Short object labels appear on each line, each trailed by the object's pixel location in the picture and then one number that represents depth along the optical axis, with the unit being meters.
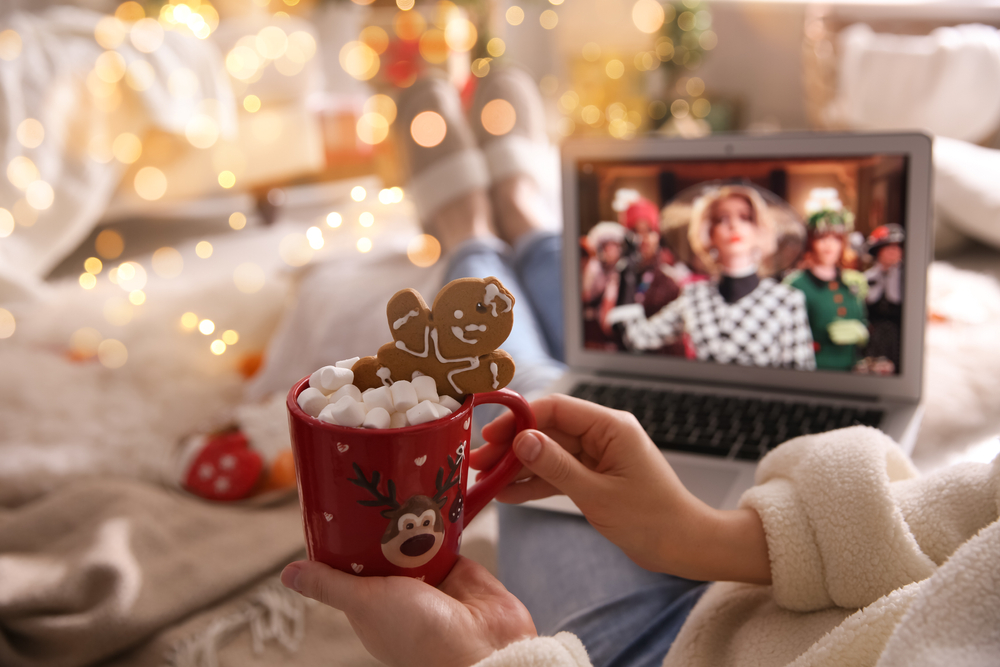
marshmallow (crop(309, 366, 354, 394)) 0.38
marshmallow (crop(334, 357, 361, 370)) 0.41
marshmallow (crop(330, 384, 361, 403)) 0.38
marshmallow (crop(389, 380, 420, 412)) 0.37
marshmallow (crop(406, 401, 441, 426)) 0.36
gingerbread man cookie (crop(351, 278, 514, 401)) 0.38
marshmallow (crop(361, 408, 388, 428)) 0.35
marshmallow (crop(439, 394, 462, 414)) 0.38
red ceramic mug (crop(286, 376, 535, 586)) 0.36
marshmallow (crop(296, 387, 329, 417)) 0.37
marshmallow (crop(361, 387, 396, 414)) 0.37
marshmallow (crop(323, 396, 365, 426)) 0.35
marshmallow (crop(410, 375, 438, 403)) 0.38
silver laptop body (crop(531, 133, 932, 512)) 0.71
